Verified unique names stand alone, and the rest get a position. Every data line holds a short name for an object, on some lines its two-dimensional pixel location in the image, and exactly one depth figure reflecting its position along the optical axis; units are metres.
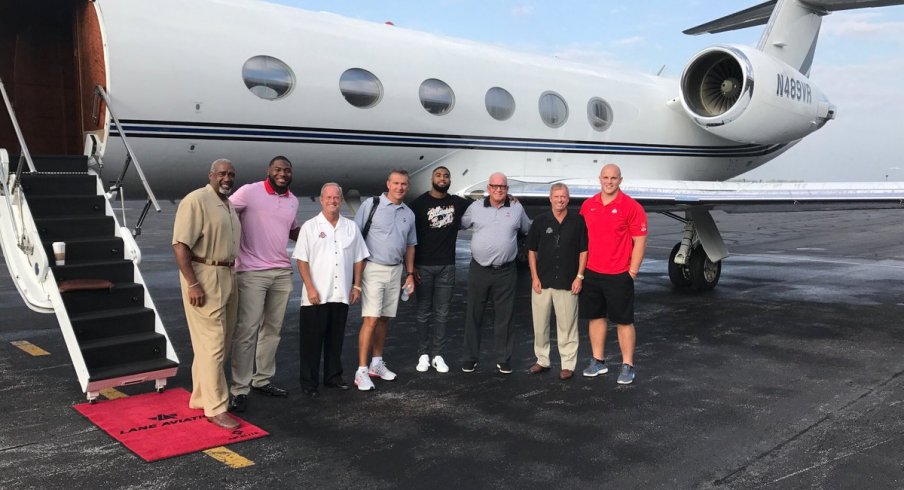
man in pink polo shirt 5.30
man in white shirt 5.44
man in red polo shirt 5.94
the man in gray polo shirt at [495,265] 6.11
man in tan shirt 4.75
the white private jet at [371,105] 7.02
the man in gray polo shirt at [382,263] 5.79
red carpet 4.42
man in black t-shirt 6.10
